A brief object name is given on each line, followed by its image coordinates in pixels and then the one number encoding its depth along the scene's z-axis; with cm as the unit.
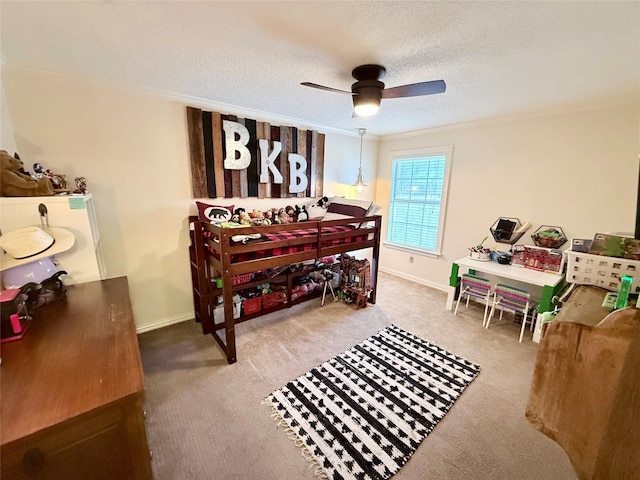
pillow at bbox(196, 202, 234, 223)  252
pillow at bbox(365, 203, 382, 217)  319
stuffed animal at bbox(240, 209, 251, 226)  267
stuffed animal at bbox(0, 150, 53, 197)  141
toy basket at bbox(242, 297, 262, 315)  271
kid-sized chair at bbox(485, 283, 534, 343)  251
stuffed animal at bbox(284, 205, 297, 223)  326
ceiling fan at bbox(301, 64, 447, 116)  171
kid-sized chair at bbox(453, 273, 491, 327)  277
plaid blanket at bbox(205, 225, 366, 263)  220
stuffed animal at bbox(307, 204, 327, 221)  338
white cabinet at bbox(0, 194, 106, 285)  142
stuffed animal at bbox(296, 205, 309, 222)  330
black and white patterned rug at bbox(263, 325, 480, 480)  143
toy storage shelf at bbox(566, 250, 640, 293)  97
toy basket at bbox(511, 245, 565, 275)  257
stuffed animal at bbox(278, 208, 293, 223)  317
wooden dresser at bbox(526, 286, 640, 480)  49
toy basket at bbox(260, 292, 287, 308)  287
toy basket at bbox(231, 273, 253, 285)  255
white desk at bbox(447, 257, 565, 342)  235
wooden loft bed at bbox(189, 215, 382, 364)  208
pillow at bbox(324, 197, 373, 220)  318
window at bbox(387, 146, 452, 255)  365
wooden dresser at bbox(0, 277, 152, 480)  69
